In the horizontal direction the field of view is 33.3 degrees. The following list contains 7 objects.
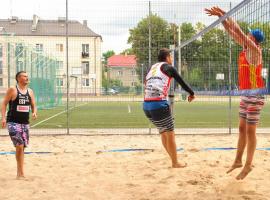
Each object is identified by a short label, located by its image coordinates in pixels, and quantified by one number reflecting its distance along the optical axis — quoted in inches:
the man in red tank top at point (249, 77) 196.5
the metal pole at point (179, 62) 450.0
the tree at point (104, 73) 601.0
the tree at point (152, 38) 507.2
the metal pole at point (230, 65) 325.4
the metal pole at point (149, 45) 483.2
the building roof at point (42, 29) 500.2
